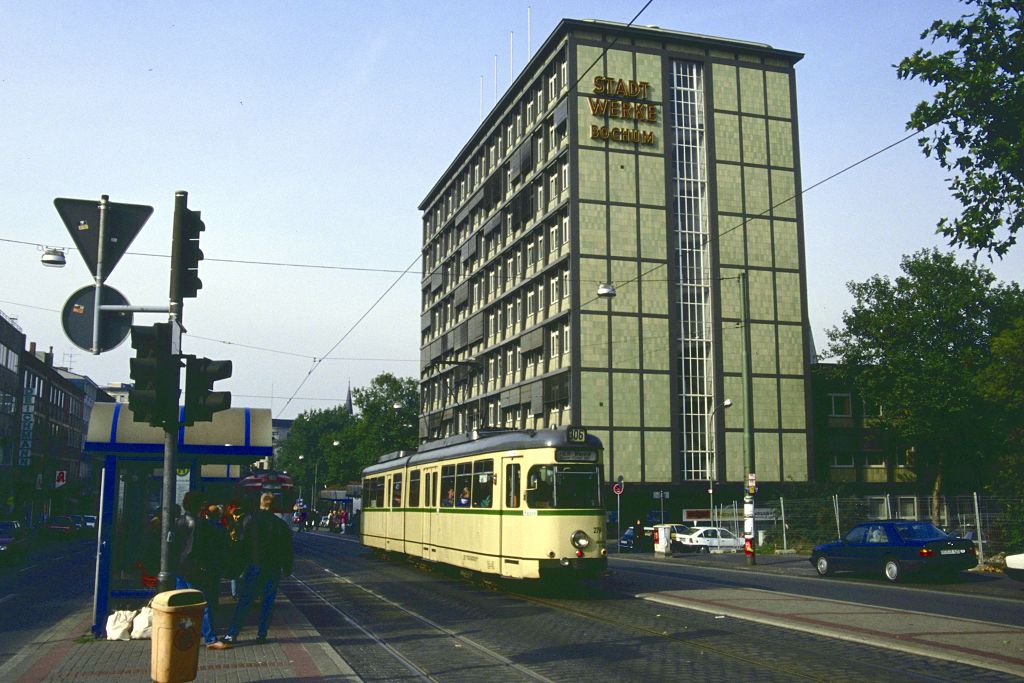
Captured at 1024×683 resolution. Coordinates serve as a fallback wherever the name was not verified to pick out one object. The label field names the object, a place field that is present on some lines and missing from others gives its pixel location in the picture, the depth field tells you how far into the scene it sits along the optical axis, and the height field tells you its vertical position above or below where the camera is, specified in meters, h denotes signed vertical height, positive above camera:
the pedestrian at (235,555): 11.43 -0.72
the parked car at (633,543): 41.75 -2.11
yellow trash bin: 7.84 -1.15
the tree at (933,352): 56.22 +8.27
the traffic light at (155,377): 9.02 +1.04
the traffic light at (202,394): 9.45 +0.93
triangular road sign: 9.83 +2.65
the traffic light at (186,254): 9.95 +2.39
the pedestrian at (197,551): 11.12 -0.67
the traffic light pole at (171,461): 9.15 +0.29
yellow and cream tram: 17.33 -0.21
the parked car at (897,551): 21.59 -1.29
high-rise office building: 52.62 +13.22
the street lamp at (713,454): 52.94 +2.11
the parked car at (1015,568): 18.31 -1.35
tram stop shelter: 12.13 +0.42
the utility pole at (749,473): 27.89 +0.58
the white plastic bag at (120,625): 11.52 -1.54
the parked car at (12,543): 29.17 -1.52
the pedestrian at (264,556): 11.27 -0.73
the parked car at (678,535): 40.06 -1.69
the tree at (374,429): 88.75 +5.69
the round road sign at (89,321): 9.56 +1.64
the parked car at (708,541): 40.12 -1.91
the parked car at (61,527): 51.53 -1.83
